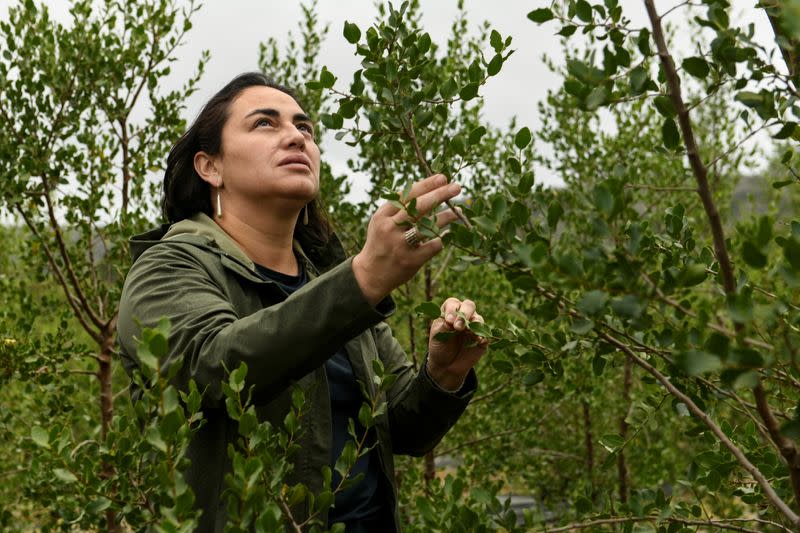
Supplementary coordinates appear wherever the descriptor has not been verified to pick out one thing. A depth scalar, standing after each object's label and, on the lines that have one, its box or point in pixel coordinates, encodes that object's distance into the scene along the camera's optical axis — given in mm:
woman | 1965
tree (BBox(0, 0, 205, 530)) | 4887
